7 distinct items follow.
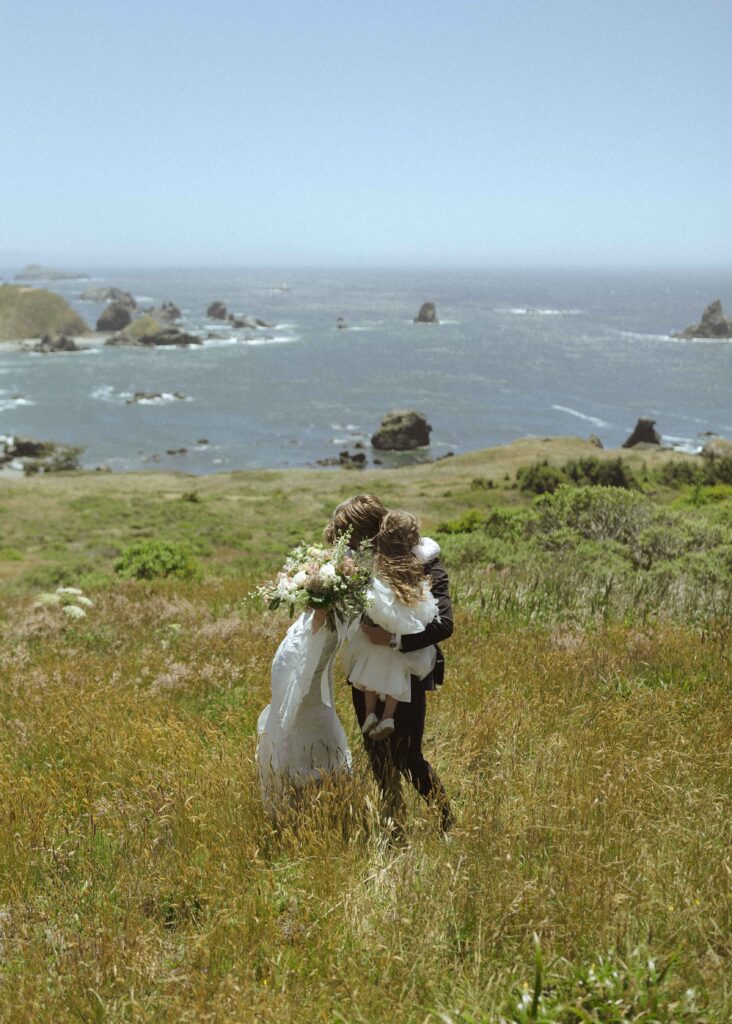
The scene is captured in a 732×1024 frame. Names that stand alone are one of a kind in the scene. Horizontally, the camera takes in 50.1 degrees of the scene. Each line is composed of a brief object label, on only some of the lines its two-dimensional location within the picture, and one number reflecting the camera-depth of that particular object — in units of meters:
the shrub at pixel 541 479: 39.34
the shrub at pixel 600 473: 38.34
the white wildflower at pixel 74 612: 9.79
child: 4.01
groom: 4.09
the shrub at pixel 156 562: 18.19
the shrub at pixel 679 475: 36.70
